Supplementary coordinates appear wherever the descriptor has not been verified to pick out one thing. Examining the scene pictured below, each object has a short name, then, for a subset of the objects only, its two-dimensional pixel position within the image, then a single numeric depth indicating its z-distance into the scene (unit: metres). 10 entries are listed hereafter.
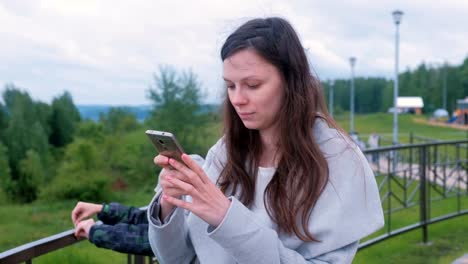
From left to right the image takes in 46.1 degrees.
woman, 1.11
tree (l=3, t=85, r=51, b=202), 18.41
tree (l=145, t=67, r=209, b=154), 16.61
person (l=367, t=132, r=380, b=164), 17.12
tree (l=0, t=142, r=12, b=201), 17.16
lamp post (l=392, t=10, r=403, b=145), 15.13
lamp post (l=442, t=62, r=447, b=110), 42.59
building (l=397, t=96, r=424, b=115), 48.03
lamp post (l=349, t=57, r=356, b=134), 23.52
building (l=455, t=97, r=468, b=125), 41.91
